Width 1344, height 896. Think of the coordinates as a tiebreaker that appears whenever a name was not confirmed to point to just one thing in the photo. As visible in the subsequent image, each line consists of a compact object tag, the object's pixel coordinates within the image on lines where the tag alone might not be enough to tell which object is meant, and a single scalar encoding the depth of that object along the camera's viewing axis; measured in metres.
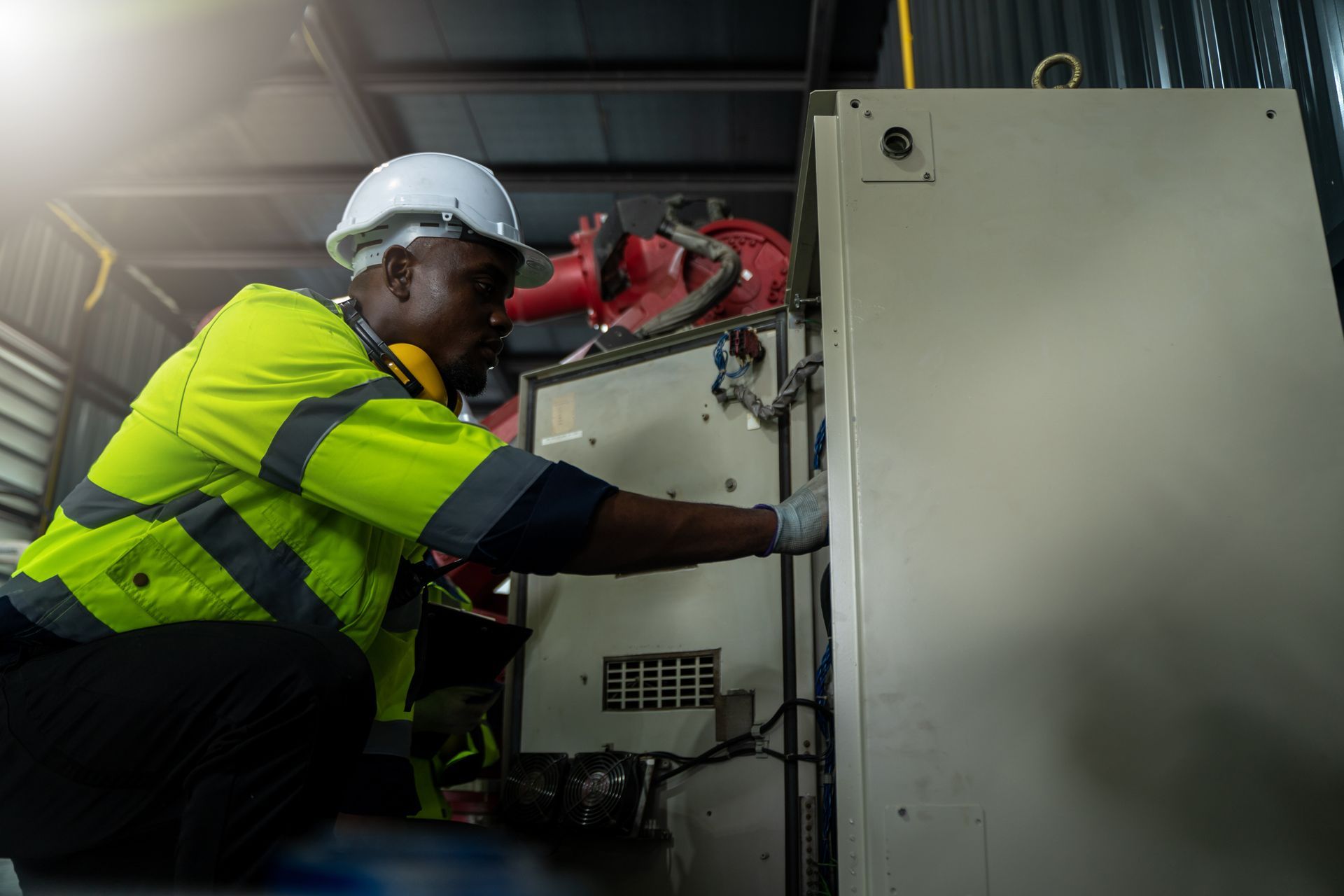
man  1.20
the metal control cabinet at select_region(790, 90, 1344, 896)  1.08
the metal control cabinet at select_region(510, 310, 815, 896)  1.81
